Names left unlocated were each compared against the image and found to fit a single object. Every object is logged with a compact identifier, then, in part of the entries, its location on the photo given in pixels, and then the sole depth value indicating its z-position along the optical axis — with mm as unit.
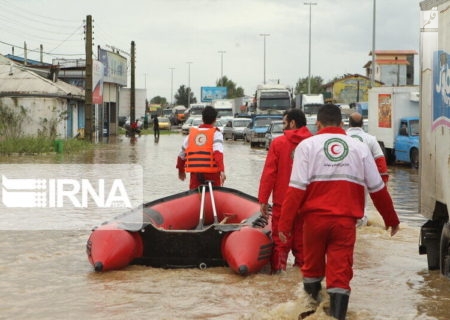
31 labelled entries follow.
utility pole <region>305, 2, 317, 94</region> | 74625
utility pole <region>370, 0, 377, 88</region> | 52275
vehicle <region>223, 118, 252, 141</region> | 54428
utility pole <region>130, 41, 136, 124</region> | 63469
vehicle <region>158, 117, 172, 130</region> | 82688
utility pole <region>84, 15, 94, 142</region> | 44406
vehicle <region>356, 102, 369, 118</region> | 46812
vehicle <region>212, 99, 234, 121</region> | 81812
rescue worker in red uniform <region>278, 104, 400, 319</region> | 6992
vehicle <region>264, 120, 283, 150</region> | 39031
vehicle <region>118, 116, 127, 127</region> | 83994
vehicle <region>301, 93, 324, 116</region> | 54391
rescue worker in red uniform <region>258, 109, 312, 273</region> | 9336
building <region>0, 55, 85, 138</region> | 44062
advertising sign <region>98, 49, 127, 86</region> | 64681
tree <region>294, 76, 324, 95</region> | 122488
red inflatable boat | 9852
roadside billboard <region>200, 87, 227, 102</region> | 135875
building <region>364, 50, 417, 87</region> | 104044
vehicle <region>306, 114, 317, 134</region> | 37831
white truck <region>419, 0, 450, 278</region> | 8578
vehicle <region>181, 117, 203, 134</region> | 64262
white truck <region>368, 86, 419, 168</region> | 28950
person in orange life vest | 11891
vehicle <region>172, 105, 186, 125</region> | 102125
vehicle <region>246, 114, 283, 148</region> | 44312
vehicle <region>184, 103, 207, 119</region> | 88544
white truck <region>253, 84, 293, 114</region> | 55312
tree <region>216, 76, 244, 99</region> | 154125
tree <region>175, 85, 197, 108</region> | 173375
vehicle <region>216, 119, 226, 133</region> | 60194
